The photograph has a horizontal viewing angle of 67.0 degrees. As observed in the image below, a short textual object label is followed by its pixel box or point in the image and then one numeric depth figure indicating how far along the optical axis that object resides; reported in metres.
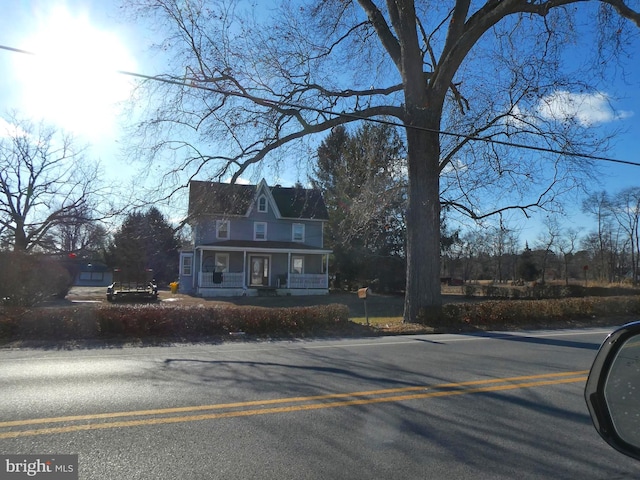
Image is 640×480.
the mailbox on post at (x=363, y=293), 14.61
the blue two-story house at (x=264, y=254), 32.31
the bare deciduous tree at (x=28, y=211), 32.81
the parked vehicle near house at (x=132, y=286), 28.42
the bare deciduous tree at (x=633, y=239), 63.09
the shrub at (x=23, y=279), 16.73
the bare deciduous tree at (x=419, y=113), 15.02
